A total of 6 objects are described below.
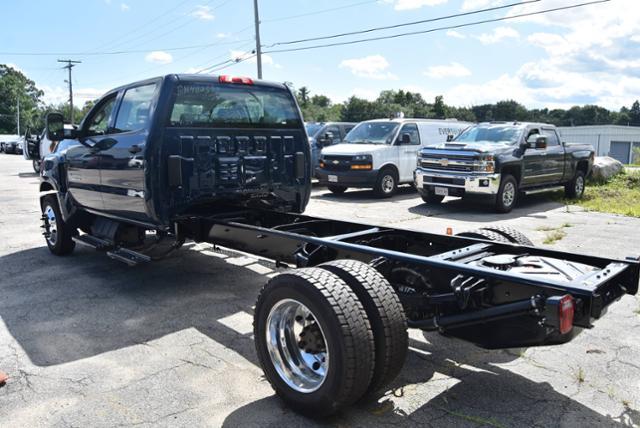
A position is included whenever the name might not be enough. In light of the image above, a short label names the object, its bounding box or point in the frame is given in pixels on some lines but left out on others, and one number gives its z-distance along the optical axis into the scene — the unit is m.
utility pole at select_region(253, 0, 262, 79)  30.55
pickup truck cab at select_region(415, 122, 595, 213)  11.36
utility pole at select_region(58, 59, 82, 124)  68.38
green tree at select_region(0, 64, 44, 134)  99.88
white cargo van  13.59
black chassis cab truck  3.06
